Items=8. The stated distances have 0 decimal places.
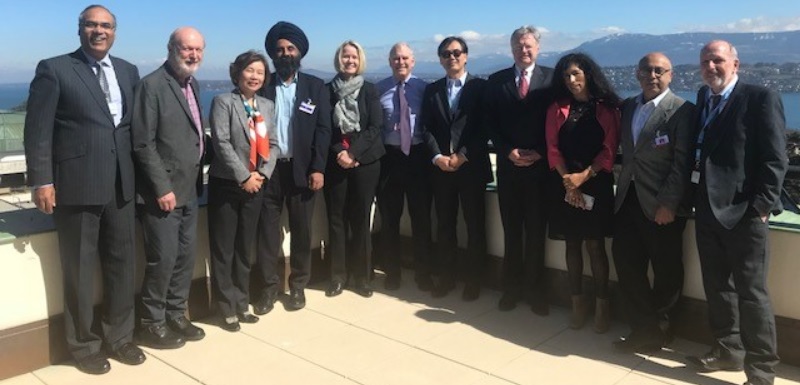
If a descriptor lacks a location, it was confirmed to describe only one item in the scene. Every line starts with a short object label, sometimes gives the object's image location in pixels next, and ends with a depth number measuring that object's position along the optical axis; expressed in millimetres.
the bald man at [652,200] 3053
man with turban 3832
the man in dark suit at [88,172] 2852
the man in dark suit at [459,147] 3975
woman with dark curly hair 3426
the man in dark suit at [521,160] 3730
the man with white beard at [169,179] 3143
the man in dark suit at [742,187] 2691
